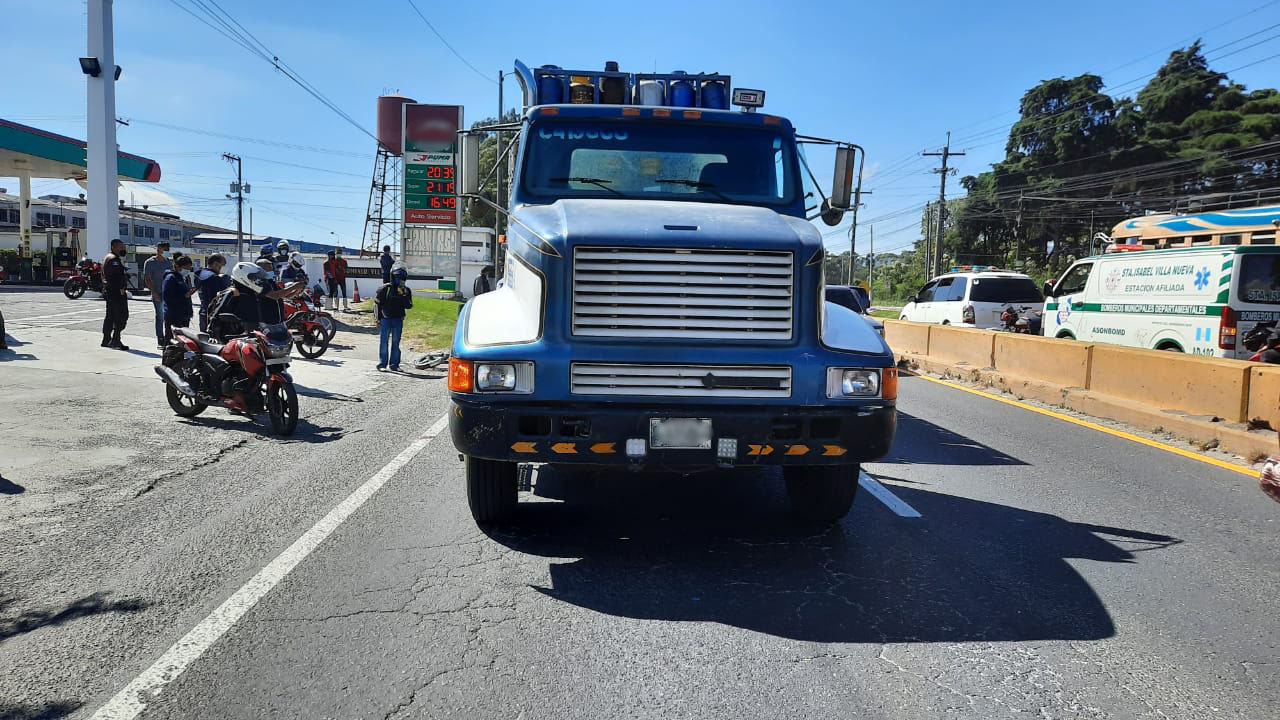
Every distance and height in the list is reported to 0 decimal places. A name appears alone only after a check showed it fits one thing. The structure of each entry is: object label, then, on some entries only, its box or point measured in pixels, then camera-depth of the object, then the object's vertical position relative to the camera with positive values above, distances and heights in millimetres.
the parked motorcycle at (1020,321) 18547 -118
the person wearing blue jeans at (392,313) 14812 -367
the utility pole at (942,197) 54375 +7344
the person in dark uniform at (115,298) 15172 -302
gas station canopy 30628 +4628
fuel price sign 31984 +4823
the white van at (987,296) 19281 +393
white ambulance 11625 +332
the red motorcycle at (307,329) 16438 -764
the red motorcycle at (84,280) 25264 -19
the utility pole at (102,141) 24641 +3935
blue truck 4594 -289
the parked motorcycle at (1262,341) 10969 -209
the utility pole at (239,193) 72625 +8031
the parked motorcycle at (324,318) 17031 -566
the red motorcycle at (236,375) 9102 -944
